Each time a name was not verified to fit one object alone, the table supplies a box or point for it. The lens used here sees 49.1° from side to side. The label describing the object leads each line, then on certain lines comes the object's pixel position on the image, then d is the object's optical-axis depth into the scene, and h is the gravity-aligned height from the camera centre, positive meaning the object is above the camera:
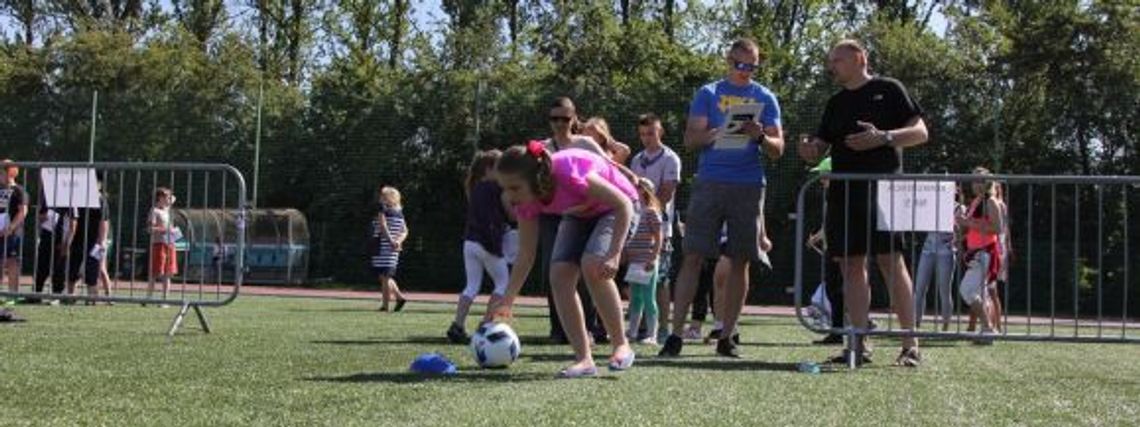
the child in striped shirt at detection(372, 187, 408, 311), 13.66 -0.12
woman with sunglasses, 7.00 +0.50
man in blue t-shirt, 6.89 +0.30
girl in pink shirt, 5.32 +0.08
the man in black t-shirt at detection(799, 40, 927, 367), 6.61 +0.49
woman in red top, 9.68 -0.02
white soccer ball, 6.07 -0.56
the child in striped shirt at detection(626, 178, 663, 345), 6.90 -0.14
